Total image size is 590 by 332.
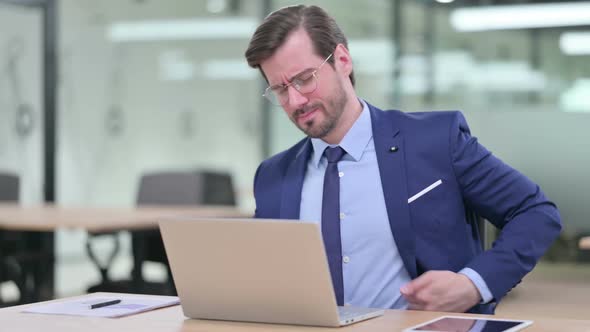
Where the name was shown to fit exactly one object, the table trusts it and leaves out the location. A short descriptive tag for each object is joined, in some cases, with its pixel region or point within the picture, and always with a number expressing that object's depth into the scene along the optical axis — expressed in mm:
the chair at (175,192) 9647
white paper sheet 3696
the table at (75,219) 7944
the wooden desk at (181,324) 3226
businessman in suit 4057
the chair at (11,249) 9730
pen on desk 3829
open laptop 3114
